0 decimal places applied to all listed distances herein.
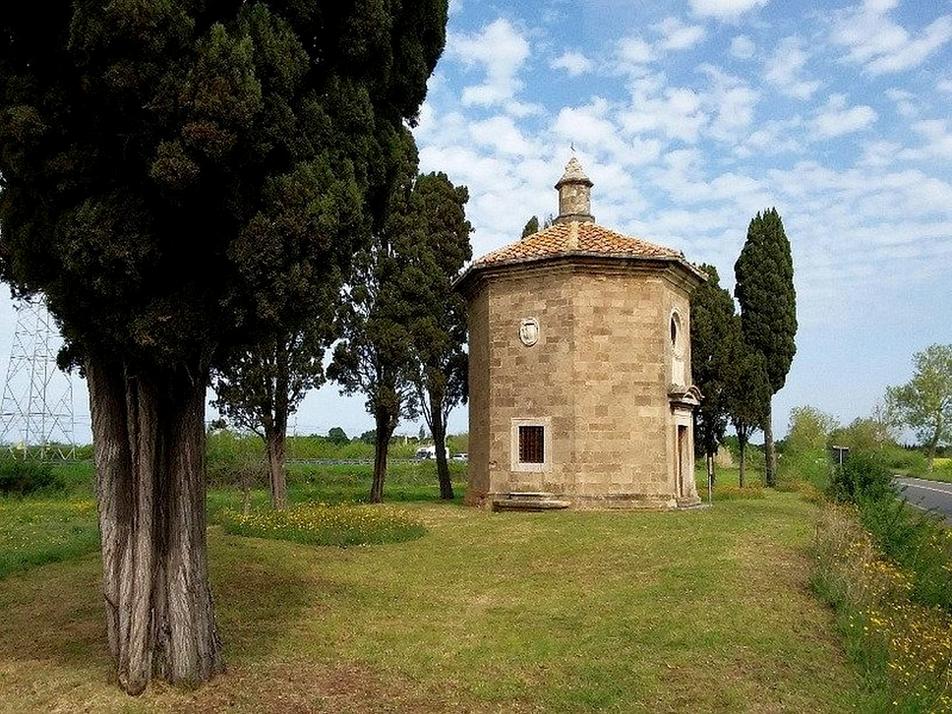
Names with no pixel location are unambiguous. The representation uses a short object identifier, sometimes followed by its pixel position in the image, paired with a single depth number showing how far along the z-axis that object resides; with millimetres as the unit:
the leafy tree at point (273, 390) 18125
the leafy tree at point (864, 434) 54281
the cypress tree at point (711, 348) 26391
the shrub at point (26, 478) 25673
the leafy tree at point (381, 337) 21594
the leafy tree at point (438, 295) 22109
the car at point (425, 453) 60659
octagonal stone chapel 17656
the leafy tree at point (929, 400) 61888
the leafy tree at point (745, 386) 26766
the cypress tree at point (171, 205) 5441
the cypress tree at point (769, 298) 27188
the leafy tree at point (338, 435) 77000
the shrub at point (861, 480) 16647
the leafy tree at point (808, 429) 55531
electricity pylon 41031
